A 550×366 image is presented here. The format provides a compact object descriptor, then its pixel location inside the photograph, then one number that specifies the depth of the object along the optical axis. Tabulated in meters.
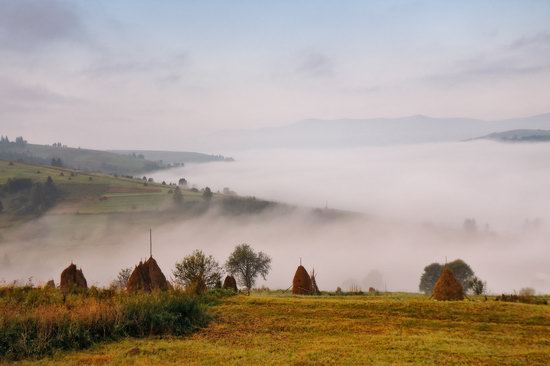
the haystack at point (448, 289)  28.56
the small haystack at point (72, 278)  32.14
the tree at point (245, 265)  71.75
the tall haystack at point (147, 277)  30.60
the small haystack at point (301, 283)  37.25
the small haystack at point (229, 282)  36.94
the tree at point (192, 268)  39.30
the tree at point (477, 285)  51.34
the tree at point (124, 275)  72.51
